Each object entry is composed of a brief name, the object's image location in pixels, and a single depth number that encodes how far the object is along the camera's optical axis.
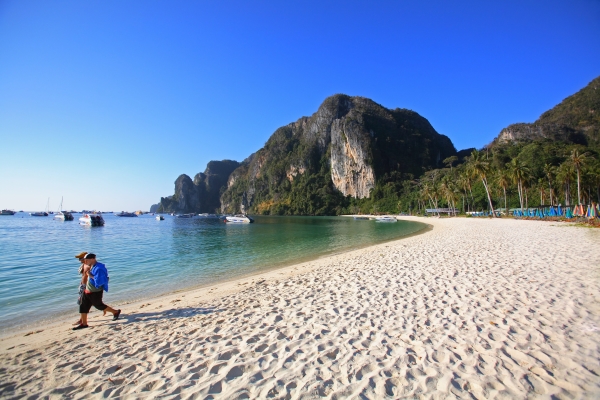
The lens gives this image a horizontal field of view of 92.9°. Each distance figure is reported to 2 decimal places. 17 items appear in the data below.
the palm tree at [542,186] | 58.70
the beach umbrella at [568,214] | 35.04
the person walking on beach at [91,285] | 6.55
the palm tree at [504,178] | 55.47
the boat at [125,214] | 153.23
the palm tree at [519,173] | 51.50
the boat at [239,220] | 71.53
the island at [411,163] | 60.84
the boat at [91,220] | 56.59
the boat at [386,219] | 69.06
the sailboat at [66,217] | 78.88
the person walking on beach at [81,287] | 6.59
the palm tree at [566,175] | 47.05
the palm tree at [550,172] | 55.21
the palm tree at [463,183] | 74.60
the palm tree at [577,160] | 41.54
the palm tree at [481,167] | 56.03
